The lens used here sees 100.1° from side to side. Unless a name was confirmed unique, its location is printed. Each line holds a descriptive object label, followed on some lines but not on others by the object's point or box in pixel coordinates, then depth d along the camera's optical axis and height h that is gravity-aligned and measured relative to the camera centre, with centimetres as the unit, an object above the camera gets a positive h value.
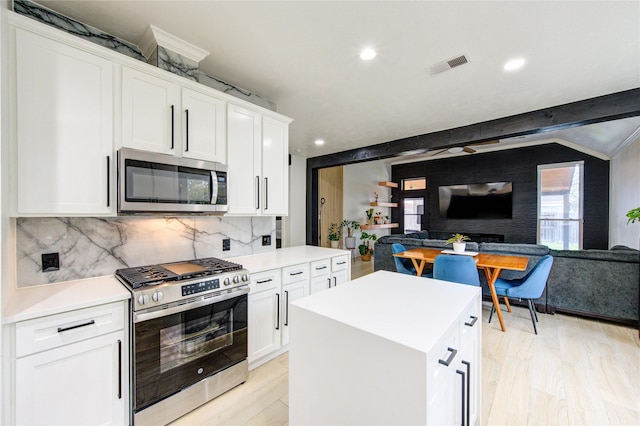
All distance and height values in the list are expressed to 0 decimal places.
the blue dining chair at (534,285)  303 -85
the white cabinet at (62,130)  149 +48
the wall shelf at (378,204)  821 +21
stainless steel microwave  177 +19
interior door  667 +29
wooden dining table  317 -64
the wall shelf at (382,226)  779 -47
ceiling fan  390 +115
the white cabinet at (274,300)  230 -83
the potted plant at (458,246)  383 -50
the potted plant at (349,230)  739 -55
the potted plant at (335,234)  699 -62
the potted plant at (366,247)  772 -104
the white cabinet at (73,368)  131 -85
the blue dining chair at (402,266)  408 -88
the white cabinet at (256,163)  246 +47
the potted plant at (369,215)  838 -15
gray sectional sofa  313 -86
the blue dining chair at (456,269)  308 -69
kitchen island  95 -59
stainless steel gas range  162 -85
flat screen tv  674 +28
